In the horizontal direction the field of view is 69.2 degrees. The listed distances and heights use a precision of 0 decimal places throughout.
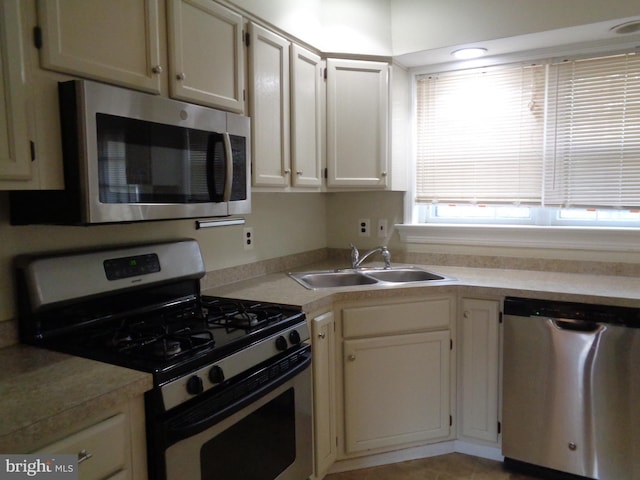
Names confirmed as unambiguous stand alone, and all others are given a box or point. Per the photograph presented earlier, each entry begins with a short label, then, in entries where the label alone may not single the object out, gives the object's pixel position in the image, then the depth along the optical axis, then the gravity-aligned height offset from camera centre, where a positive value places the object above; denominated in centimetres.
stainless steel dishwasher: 193 -83
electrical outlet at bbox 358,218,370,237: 303 -18
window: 244 +30
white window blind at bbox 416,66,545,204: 264 +37
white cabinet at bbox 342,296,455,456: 217 -84
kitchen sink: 256 -44
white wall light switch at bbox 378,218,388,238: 298 -18
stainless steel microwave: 129 +13
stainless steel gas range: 125 -44
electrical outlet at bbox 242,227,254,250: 241 -20
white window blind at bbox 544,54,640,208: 241 +34
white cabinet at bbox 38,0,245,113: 127 +50
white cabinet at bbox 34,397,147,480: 103 -57
